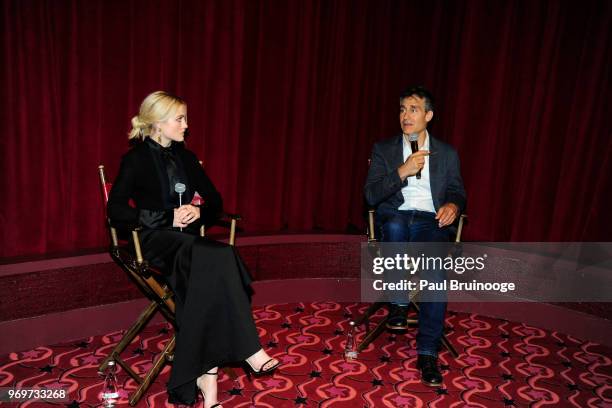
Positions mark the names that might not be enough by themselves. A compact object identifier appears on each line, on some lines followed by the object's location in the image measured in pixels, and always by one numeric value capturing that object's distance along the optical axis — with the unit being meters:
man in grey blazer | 3.39
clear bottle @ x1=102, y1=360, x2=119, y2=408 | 2.69
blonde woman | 2.57
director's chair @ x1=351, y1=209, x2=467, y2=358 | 3.43
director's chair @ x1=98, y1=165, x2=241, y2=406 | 2.73
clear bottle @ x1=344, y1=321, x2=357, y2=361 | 3.33
